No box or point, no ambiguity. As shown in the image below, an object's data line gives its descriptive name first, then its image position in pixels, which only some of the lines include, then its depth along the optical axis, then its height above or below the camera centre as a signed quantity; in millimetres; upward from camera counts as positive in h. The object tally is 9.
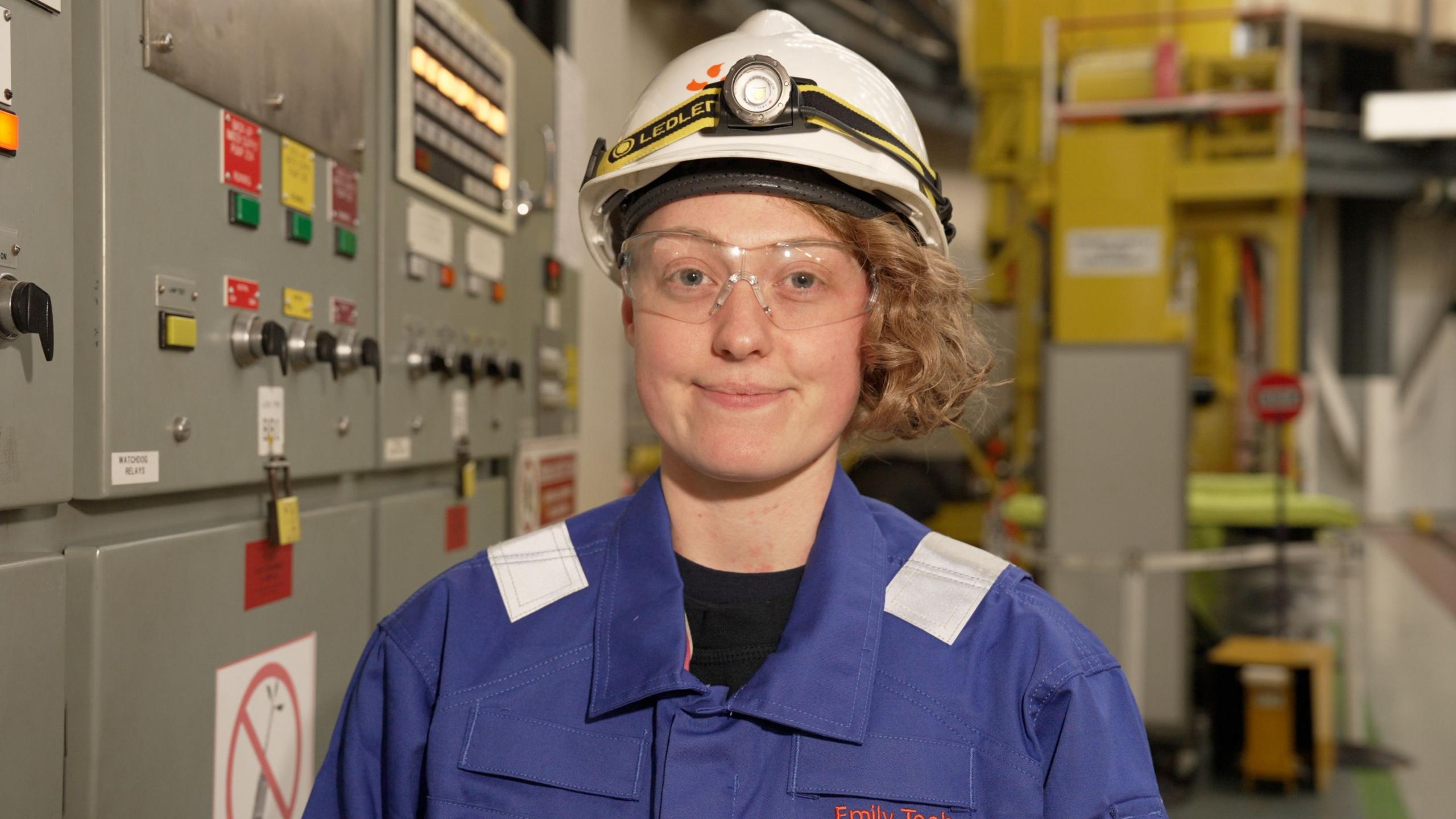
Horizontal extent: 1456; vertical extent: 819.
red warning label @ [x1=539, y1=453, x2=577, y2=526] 3391 -282
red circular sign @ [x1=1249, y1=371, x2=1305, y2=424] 4387 +29
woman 1061 -211
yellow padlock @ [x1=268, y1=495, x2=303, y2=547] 1742 -196
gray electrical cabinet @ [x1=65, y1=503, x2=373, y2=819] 1343 -360
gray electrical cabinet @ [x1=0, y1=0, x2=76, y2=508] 1159 +160
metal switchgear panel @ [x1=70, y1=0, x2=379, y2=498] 1328 +194
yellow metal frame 4723 +1108
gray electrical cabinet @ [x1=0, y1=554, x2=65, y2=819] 1201 -327
